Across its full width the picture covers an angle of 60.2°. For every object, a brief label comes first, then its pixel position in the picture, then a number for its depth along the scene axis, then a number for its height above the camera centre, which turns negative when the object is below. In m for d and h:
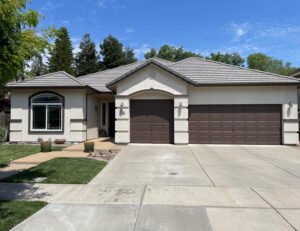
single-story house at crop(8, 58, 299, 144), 14.99 +0.57
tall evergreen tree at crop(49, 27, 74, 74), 41.41 +9.17
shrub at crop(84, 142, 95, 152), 12.25 -1.42
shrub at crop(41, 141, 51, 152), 12.44 -1.48
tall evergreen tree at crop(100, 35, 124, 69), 46.91 +11.78
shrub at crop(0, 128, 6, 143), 16.39 -1.15
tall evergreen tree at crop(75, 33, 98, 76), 46.88 +10.88
